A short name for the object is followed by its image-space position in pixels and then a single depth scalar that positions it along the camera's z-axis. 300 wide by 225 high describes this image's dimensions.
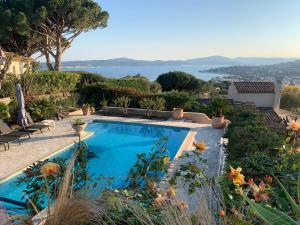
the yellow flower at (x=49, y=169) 2.15
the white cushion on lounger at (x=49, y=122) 10.42
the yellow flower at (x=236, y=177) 2.06
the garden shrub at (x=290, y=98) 39.62
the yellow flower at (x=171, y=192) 2.06
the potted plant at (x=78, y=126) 10.16
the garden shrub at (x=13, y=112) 11.50
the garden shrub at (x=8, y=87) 13.42
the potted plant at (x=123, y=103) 14.50
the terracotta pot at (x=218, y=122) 11.40
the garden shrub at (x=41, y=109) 11.85
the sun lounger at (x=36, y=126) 10.01
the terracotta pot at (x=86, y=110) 14.16
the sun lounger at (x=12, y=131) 8.92
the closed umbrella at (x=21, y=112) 9.62
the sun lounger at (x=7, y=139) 8.24
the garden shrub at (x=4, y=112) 10.77
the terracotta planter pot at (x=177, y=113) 13.33
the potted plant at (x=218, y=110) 11.45
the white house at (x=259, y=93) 26.03
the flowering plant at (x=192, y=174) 2.65
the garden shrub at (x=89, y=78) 19.31
